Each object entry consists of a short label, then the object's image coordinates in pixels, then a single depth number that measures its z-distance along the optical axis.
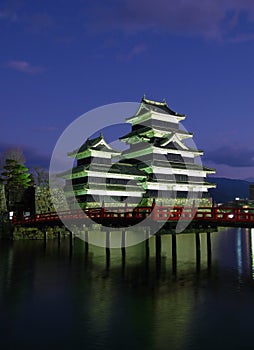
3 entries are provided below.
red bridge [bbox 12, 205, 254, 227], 21.25
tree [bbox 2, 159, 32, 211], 53.67
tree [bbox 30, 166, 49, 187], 54.62
